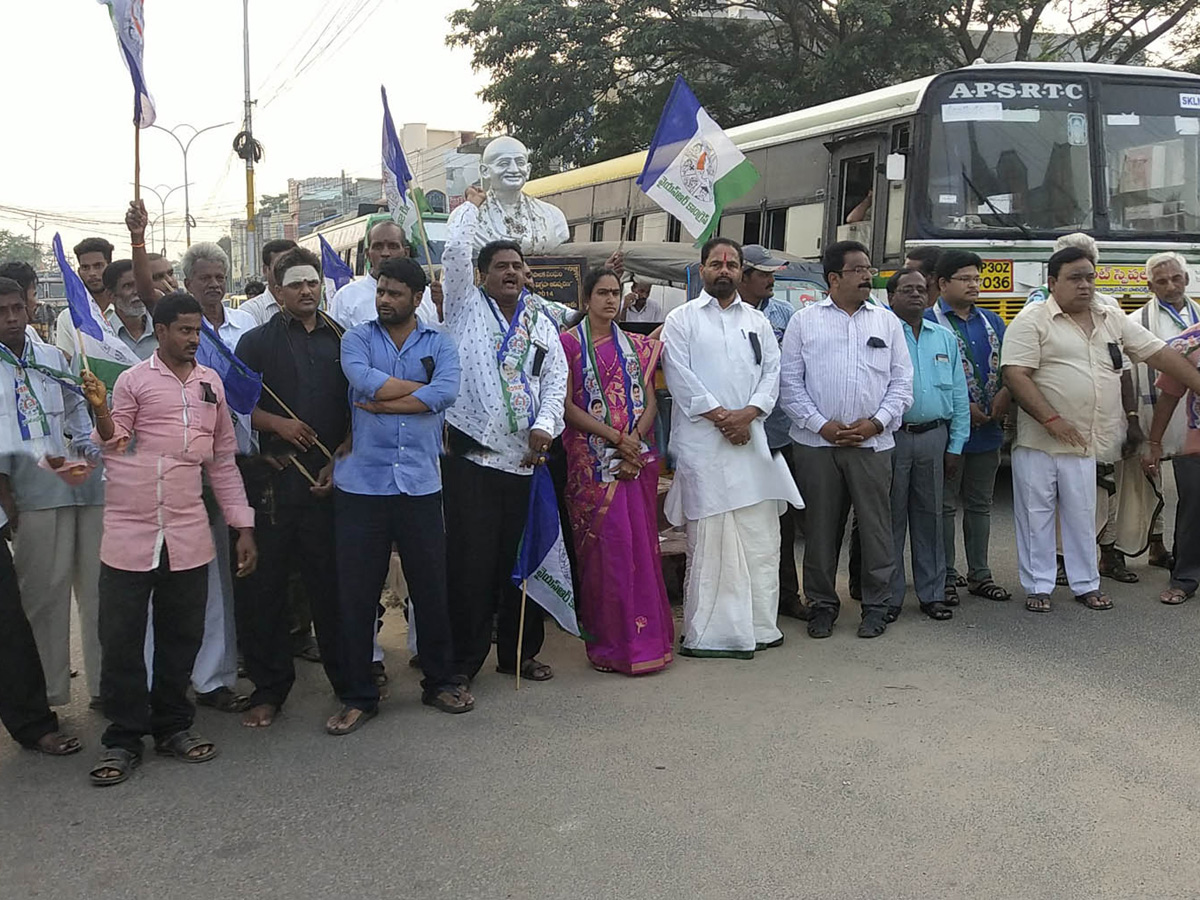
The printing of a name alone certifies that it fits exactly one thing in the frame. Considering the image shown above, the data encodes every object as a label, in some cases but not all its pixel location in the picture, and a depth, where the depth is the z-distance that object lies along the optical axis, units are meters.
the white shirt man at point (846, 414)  5.52
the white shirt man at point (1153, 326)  6.48
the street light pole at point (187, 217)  50.91
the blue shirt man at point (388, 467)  4.41
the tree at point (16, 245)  76.53
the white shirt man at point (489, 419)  4.81
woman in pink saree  5.12
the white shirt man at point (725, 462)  5.32
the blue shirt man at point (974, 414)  6.18
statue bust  5.82
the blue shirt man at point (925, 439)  5.81
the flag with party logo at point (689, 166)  6.10
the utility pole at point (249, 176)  24.97
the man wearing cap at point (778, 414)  6.04
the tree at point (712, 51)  18.16
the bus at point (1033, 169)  8.63
